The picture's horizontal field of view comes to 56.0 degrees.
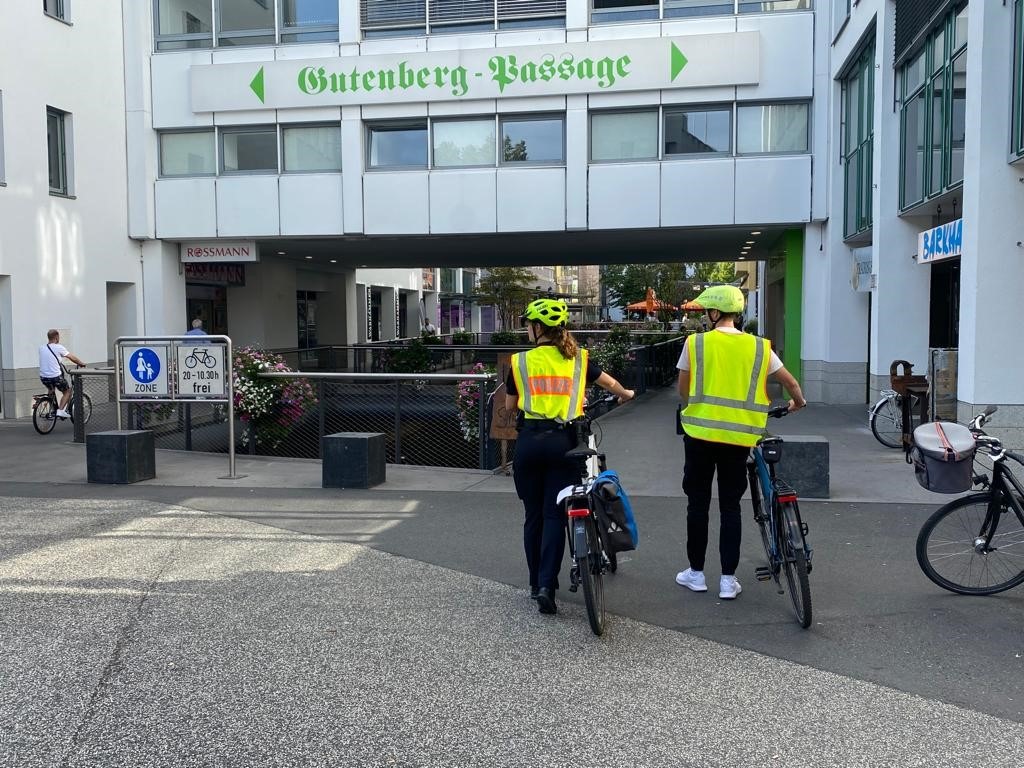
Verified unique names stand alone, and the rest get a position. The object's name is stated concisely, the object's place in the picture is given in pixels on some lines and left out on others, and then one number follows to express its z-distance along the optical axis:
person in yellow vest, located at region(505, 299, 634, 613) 5.33
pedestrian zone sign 11.00
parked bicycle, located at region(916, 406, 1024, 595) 5.48
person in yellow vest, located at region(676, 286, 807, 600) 5.31
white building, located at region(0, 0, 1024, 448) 17.97
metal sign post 10.70
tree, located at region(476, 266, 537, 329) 55.94
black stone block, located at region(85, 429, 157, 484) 10.14
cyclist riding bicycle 15.62
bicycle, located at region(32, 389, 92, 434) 14.84
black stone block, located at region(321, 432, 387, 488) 9.73
